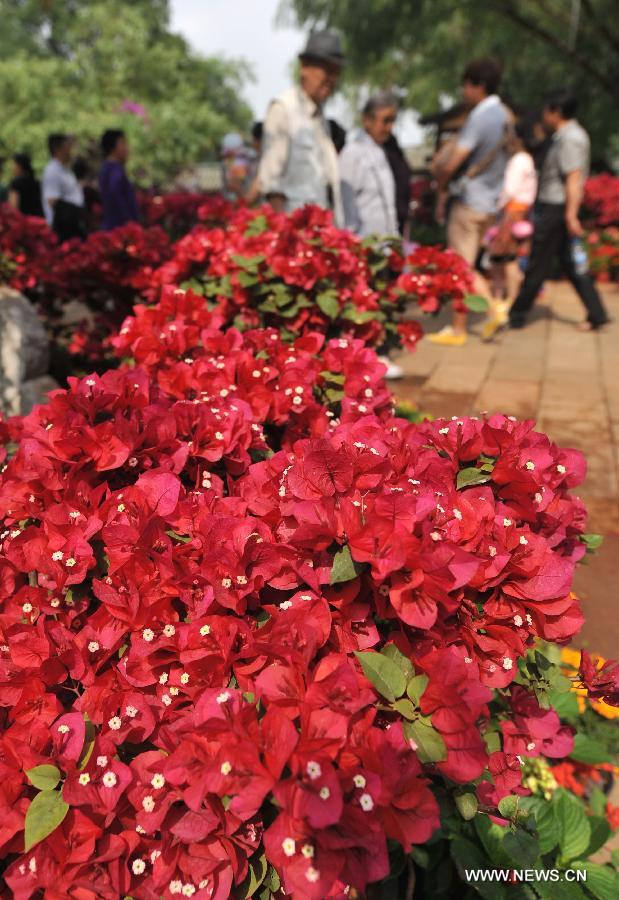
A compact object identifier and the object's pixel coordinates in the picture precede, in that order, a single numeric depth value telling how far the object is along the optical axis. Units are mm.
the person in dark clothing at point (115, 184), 5883
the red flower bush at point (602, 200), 10523
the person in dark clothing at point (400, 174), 5203
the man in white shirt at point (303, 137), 3709
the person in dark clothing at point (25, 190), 7531
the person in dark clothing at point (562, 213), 5961
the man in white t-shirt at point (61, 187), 7059
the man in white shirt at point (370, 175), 4598
